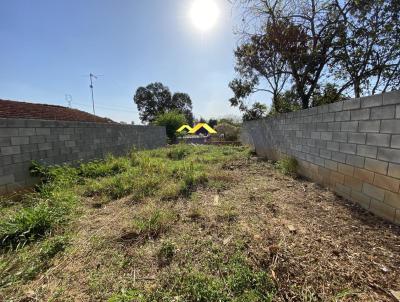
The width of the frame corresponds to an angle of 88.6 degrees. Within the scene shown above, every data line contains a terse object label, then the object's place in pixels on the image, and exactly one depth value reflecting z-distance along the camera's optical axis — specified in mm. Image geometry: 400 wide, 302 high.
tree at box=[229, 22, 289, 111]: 8086
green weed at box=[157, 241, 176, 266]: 1800
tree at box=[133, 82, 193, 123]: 36156
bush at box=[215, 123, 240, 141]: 16734
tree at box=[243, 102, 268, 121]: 12823
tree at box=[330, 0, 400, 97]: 5547
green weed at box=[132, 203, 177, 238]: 2248
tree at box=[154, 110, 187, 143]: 18783
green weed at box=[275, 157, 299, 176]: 4789
